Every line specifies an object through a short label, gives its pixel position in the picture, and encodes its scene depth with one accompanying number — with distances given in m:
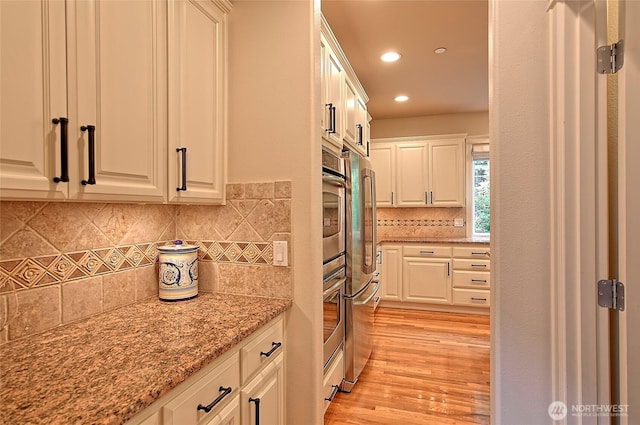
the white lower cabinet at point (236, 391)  0.86
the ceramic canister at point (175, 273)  1.48
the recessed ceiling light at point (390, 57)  2.85
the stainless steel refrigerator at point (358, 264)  2.29
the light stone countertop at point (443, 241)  4.02
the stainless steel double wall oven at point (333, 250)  1.88
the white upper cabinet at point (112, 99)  0.82
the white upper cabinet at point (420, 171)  4.36
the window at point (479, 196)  4.66
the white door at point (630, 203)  1.04
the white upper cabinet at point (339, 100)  2.02
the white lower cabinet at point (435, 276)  3.96
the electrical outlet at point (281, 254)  1.52
